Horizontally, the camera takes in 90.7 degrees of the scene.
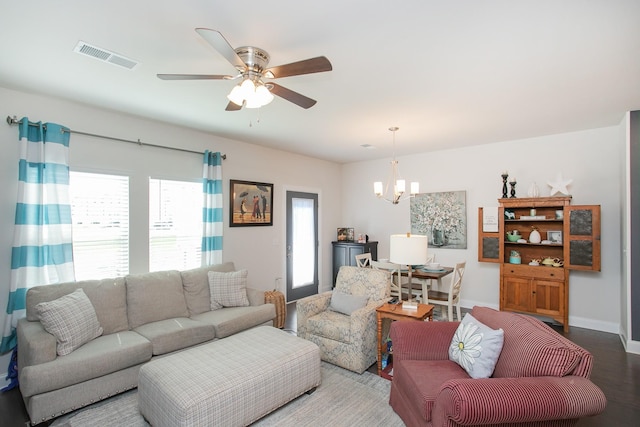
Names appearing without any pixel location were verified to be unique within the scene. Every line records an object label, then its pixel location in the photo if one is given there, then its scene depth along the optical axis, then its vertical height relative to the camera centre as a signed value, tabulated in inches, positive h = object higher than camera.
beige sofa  91.0 -43.4
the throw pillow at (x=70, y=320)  97.6 -34.1
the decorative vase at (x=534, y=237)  173.8 -12.3
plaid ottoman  78.5 -45.5
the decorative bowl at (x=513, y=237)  180.4 -12.8
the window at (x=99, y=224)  129.0 -4.1
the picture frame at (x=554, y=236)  173.1 -11.8
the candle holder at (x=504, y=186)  180.5 +16.4
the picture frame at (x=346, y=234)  249.1 -15.5
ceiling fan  71.1 +34.4
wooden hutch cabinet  156.7 -19.4
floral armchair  117.6 -42.7
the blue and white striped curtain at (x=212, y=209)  165.9 +2.9
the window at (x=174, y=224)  152.2 -5.0
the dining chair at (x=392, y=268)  172.9 -29.4
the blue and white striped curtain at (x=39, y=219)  111.1 -1.6
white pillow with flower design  77.3 -34.2
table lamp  109.4 -12.3
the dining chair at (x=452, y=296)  151.4 -42.0
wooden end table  110.7 -35.4
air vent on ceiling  84.9 +44.9
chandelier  232.9 +23.4
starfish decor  166.2 +15.7
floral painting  205.8 -2.2
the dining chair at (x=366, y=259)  197.8 -28.8
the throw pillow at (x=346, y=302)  133.2 -37.6
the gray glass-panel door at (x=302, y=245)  221.0 -21.9
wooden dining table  156.7 -30.1
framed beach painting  183.6 +6.8
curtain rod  113.6 +33.2
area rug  90.6 -59.4
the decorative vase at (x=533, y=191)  172.6 +13.0
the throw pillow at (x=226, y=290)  146.9 -35.6
